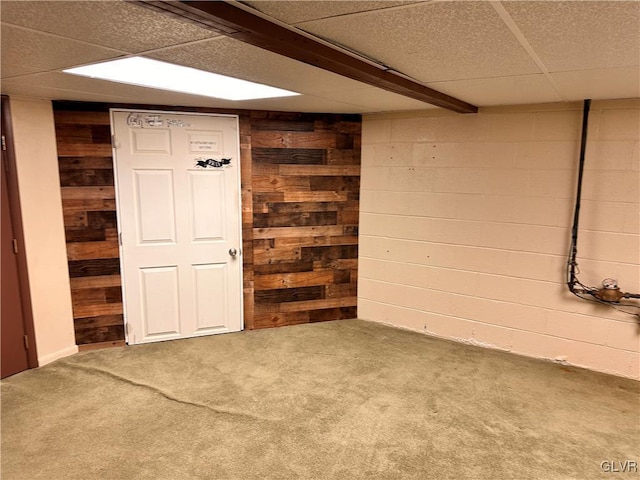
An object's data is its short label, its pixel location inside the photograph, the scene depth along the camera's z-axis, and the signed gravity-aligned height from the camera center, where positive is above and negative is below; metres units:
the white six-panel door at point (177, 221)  3.69 -0.43
